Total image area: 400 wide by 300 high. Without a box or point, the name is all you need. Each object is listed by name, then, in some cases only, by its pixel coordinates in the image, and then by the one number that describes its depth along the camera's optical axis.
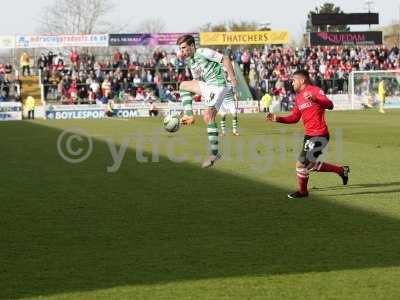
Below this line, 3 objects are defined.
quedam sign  71.81
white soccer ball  16.23
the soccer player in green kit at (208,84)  15.56
